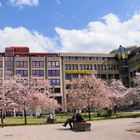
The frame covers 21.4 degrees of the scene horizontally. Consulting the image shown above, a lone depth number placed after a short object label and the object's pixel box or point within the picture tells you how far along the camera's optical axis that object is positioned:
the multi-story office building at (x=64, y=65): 128.75
